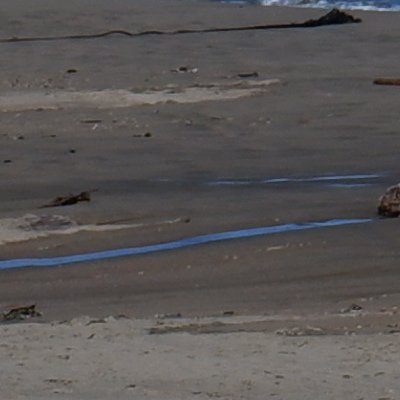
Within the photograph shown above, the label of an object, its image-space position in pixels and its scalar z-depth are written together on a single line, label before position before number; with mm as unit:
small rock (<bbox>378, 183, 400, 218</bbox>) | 14258
